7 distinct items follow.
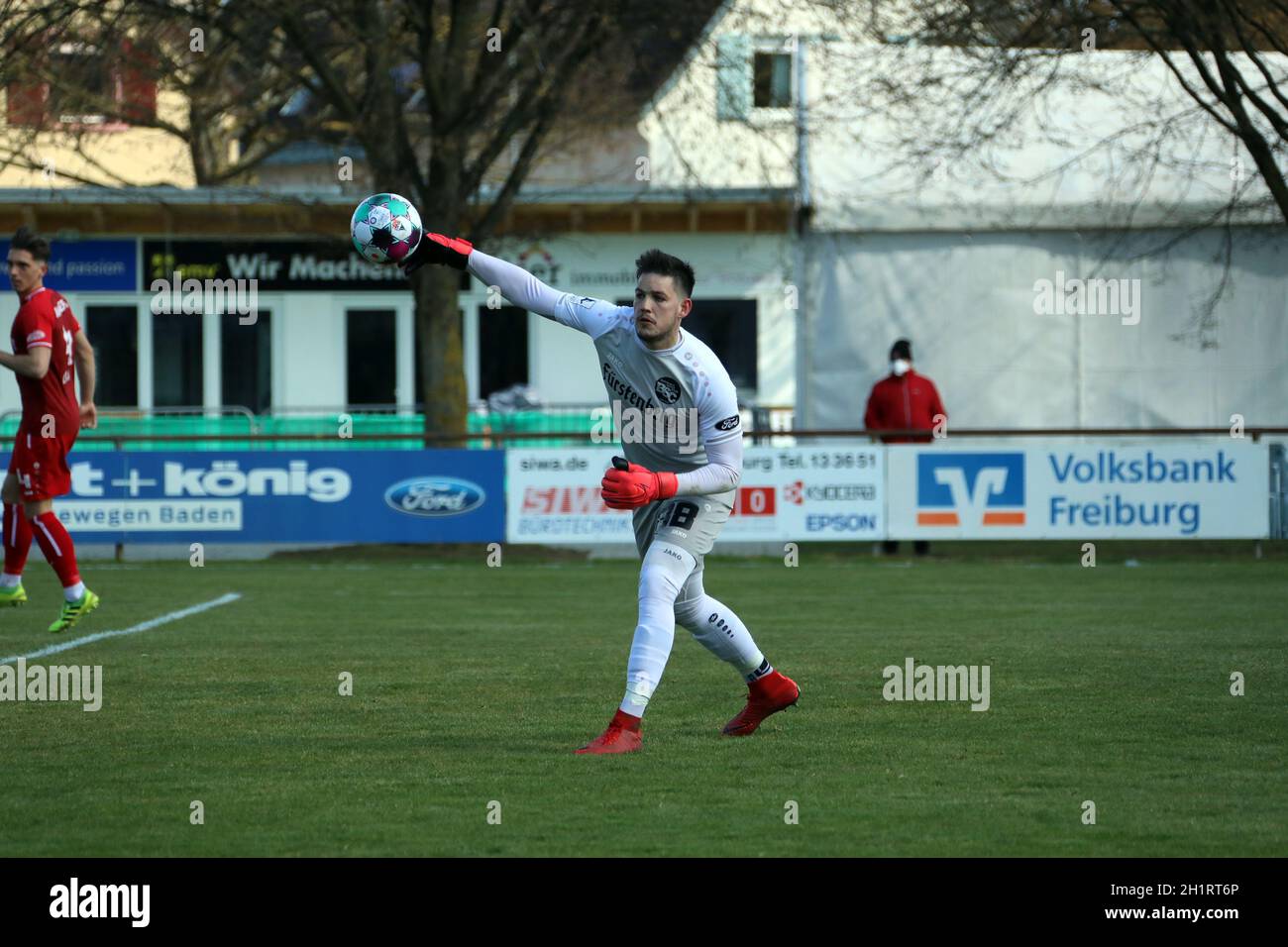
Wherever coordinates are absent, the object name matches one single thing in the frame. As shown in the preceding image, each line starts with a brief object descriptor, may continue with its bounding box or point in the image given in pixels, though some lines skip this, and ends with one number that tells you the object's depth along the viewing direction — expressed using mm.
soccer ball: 8039
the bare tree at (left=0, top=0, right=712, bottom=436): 21125
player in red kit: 11625
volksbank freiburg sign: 20266
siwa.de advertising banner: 20234
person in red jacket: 21438
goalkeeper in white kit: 7508
